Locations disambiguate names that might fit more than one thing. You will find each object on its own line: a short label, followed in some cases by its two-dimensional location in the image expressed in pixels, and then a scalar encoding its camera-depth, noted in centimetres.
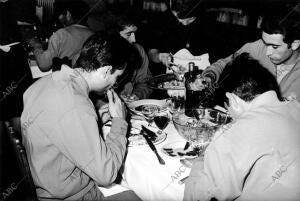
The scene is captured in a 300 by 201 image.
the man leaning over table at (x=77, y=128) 123
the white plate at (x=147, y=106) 189
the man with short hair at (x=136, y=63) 271
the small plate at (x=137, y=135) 151
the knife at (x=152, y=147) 132
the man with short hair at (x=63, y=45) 314
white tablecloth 123
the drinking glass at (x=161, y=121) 164
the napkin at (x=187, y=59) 286
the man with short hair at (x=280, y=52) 192
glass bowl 137
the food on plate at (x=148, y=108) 186
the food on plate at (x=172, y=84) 223
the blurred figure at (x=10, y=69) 299
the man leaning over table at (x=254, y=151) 101
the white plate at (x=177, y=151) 137
